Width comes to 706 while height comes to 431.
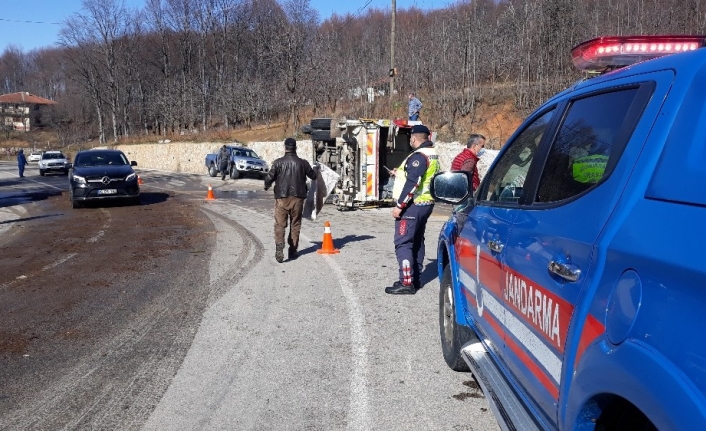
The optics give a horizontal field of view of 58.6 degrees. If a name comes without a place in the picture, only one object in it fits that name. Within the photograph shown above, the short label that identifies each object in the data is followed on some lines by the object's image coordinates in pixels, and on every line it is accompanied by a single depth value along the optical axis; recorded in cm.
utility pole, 2714
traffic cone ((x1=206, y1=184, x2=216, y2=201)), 2132
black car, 1788
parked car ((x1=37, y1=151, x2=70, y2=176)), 4172
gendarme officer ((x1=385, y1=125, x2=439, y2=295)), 718
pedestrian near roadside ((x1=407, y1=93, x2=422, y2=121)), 2062
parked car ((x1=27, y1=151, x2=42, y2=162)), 6739
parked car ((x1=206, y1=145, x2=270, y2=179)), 3150
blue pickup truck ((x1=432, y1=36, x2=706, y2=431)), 172
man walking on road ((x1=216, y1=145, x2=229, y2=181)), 3277
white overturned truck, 1709
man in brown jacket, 975
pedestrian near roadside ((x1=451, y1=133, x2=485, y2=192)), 924
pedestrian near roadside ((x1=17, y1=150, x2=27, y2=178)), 3900
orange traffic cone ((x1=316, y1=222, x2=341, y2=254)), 1050
